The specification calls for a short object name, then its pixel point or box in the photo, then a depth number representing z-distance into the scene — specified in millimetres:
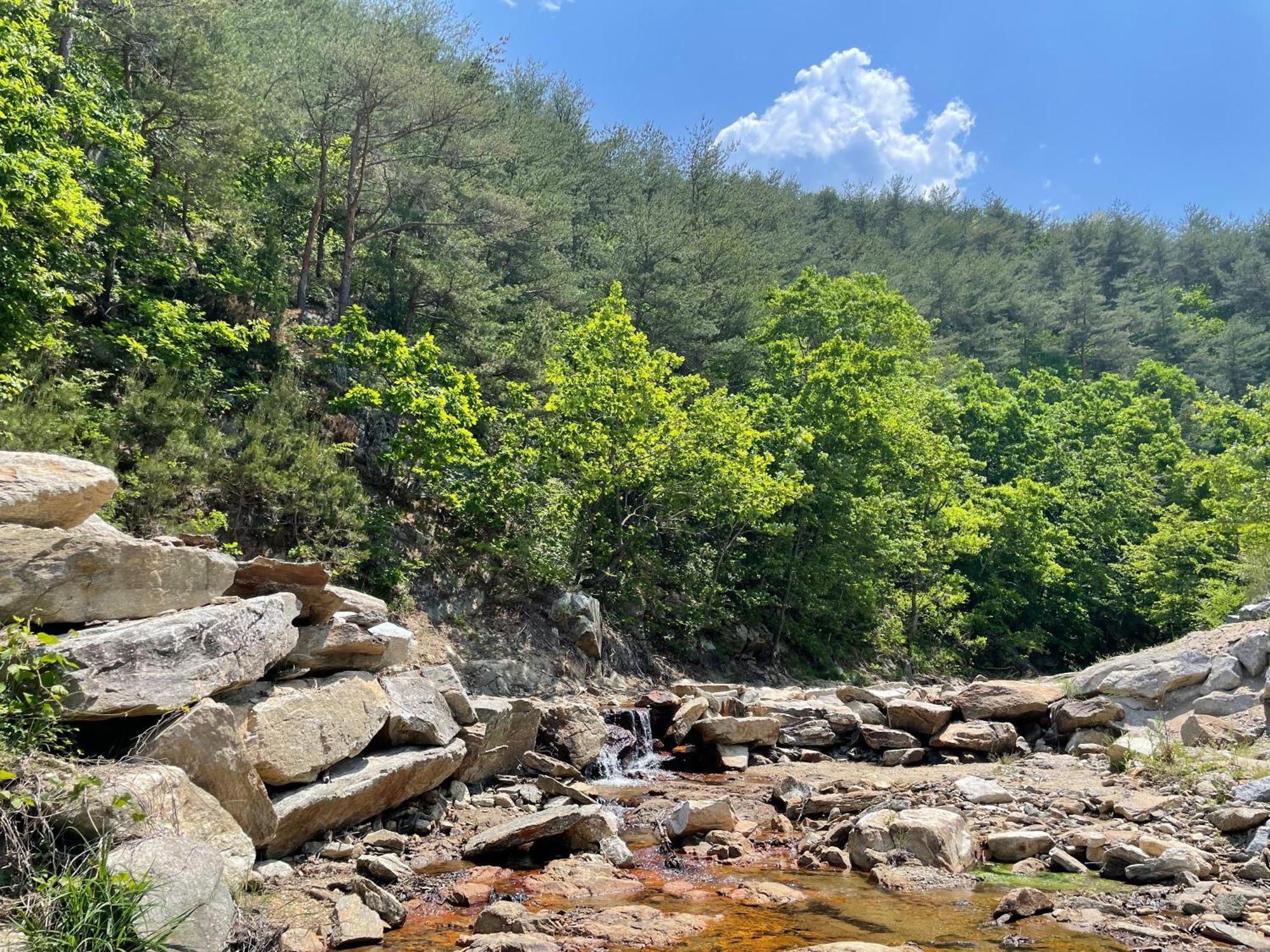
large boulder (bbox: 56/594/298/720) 5973
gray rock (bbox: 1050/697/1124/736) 13047
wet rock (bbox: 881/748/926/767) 13320
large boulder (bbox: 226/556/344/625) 8617
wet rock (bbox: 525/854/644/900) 7191
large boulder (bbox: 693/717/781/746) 13742
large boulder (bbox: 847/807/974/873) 7840
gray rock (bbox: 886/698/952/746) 14117
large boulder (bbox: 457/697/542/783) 10344
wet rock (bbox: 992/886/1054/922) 6492
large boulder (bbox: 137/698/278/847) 6285
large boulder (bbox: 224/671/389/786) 7348
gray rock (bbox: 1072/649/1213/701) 12789
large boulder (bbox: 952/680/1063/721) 14320
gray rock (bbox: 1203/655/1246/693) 12367
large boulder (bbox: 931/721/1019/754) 13305
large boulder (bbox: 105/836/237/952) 4613
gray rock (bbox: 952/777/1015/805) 9844
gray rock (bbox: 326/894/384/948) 5902
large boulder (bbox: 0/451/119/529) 6480
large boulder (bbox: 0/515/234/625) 6156
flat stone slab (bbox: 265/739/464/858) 7383
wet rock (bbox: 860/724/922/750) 13836
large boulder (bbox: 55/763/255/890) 5098
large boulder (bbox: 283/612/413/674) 8789
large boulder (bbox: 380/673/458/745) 9117
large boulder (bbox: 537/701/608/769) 12211
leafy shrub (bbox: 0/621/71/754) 5305
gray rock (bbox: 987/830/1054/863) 8008
